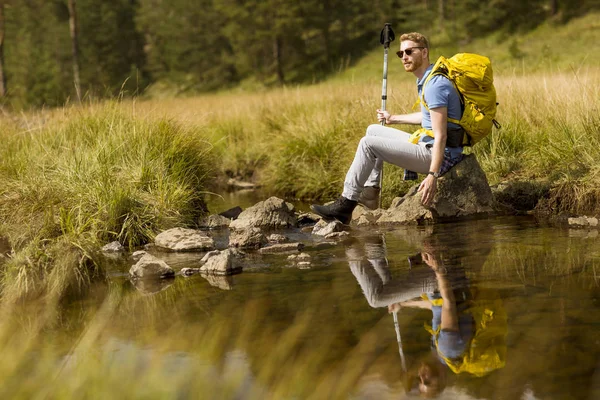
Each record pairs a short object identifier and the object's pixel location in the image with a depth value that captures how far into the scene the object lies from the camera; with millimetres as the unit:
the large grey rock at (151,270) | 5164
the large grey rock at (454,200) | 6902
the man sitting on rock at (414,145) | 5852
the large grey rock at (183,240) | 6143
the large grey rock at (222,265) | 5180
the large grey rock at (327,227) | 6613
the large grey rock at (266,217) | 7168
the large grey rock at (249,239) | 6164
